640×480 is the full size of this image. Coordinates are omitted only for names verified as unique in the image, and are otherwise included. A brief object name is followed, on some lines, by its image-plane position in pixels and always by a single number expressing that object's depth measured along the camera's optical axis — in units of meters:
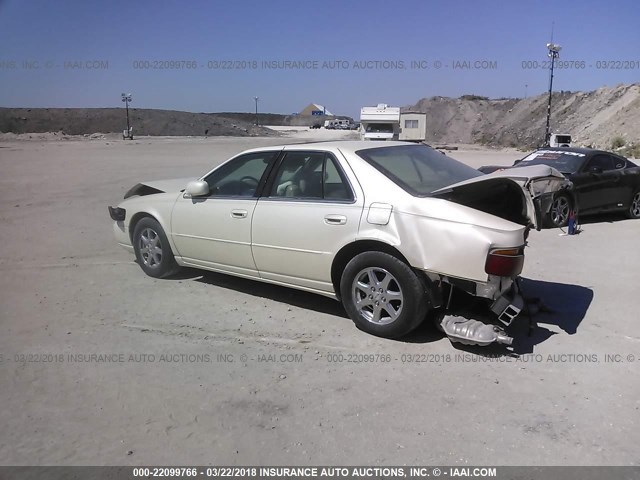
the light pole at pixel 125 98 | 56.09
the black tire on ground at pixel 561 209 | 9.49
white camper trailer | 38.44
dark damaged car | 9.71
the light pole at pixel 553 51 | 33.41
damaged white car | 4.13
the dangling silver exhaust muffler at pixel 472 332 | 4.14
